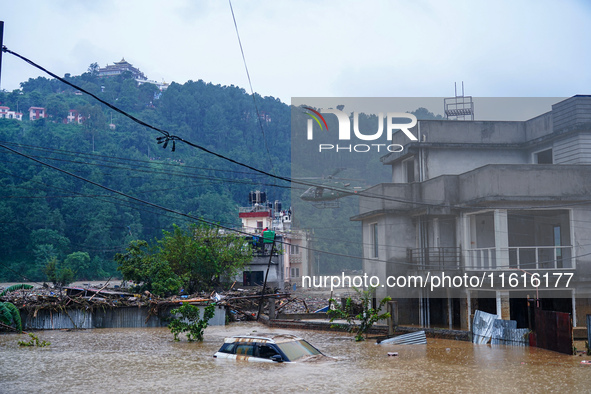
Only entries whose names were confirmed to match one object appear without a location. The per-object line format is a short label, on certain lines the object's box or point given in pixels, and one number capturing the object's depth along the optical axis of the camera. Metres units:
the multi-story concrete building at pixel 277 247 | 56.03
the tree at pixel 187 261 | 36.22
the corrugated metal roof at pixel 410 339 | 21.36
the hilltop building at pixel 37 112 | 144.80
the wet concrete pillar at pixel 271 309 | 31.45
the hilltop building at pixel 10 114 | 144.14
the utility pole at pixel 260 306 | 34.31
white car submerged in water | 15.77
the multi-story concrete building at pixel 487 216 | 24.38
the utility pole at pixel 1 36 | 10.96
